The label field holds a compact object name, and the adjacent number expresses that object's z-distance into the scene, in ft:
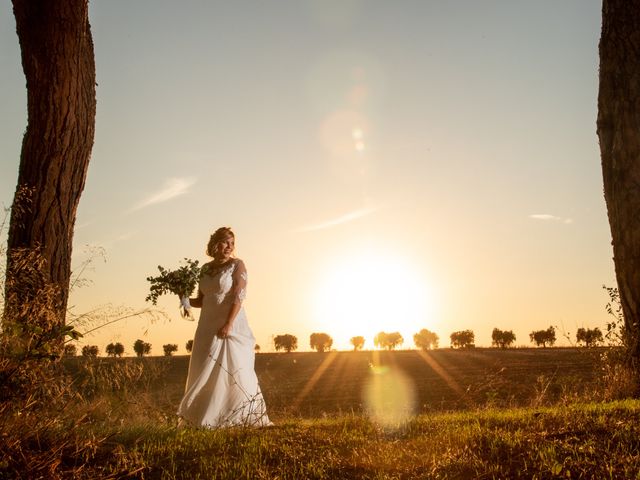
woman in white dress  25.35
